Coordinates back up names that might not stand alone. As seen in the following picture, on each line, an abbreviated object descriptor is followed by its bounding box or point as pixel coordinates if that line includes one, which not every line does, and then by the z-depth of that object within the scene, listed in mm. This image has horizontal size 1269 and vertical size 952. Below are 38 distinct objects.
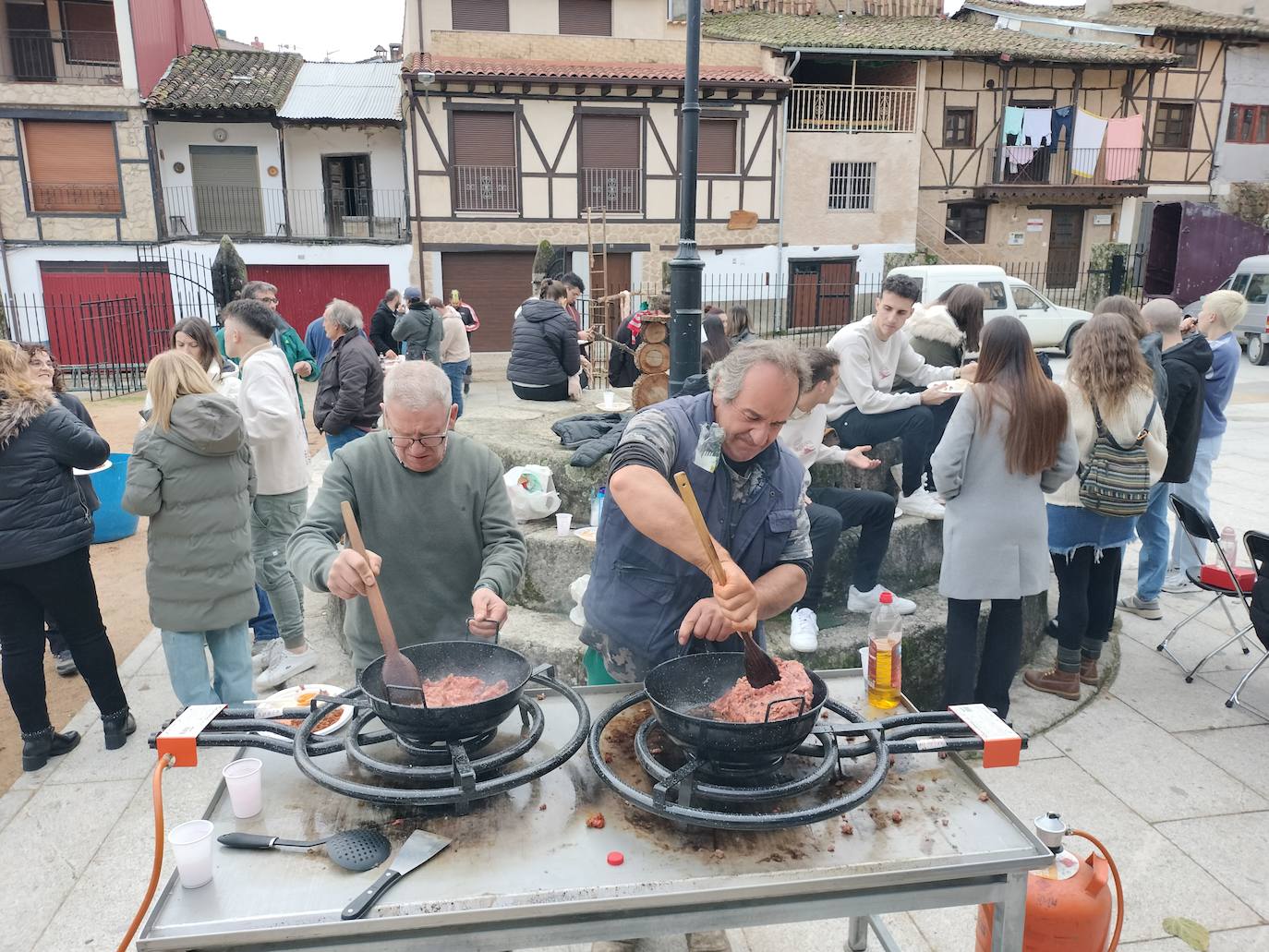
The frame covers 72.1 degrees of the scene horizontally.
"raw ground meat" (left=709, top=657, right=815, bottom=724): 2104
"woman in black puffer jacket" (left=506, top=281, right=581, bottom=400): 7355
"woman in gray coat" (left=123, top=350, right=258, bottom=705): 3760
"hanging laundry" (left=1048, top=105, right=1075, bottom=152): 24047
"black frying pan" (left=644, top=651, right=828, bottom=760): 1887
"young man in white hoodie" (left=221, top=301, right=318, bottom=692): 4754
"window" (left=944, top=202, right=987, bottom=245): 24719
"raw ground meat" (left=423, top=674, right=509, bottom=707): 2176
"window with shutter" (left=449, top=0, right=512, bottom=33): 20062
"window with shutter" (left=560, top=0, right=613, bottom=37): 20656
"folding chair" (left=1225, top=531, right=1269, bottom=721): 4242
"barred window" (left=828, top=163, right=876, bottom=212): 22469
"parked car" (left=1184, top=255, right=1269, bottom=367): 17516
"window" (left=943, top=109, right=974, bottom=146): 24125
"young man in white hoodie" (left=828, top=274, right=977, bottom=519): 4988
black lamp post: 5379
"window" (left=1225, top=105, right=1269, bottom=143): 26203
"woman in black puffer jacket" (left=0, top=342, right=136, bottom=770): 3799
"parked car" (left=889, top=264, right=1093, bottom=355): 17297
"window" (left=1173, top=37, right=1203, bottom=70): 25531
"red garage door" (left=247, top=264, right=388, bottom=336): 20828
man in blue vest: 2398
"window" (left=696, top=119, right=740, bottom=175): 21312
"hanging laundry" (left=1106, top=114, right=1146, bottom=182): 24266
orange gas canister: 2445
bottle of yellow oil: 2576
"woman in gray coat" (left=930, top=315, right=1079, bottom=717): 3689
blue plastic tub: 7031
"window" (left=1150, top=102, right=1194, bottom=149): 25875
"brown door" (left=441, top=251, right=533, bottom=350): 20938
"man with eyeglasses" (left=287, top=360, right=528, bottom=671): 2803
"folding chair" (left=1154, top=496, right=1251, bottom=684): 4738
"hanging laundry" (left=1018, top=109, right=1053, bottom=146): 23953
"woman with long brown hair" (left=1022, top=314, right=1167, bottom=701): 4371
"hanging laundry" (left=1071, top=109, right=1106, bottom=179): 24156
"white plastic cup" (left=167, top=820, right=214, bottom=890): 1759
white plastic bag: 5273
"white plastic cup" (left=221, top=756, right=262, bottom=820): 2020
